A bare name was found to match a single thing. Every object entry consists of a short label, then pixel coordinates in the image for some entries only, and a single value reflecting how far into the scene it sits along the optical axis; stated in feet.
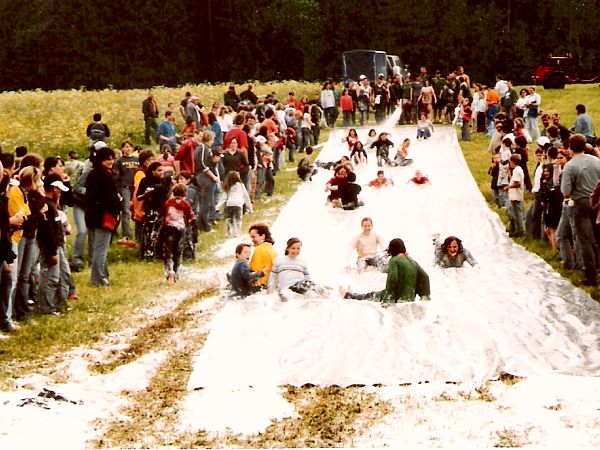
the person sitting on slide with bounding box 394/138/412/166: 87.76
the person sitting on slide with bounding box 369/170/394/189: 76.38
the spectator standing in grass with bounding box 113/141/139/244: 53.83
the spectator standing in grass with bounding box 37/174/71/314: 38.45
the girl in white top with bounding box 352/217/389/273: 50.19
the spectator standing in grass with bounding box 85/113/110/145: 70.90
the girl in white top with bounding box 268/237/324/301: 41.60
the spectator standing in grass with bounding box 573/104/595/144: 68.03
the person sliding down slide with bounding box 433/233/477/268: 48.96
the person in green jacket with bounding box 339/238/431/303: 39.83
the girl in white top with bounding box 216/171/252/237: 57.41
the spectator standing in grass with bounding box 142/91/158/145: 96.17
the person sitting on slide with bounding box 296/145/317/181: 80.48
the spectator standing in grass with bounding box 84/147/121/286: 43.78
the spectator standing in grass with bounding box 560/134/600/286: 40.63
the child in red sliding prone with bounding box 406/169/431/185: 77.41
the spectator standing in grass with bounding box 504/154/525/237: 54.65
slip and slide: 31.35
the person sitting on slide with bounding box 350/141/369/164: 86.74
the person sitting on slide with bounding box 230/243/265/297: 42.39
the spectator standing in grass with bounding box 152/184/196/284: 46.01
